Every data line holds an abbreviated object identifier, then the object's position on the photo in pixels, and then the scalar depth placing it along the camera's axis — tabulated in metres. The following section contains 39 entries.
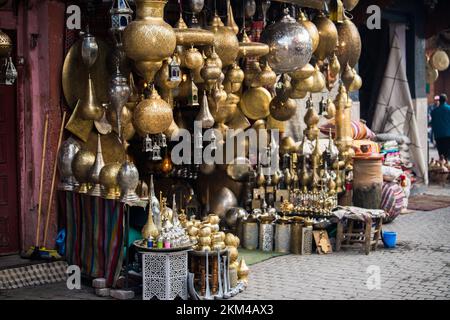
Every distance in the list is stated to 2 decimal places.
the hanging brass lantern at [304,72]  13.50
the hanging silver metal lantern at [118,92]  11.59
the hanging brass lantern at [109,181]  11.67
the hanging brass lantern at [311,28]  12.66
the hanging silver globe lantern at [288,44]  12.12
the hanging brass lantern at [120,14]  10.41
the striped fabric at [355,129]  18.70
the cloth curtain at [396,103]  22.80
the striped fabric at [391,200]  17.52
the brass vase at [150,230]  10.86
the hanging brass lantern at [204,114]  12.81
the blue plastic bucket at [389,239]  14.94
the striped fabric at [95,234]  11.34
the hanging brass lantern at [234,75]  13.23
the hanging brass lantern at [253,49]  12.23
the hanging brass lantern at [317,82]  13.92
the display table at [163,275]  10.60
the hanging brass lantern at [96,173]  11.92
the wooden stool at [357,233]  14.59
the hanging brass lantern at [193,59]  11.57
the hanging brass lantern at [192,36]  11.22
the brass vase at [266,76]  13.43
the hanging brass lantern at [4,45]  11.06
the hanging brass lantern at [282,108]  14.66
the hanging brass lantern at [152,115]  10.94
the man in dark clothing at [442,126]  26.47
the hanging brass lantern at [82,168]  12.21
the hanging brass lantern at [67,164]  12.45
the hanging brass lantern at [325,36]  12.94
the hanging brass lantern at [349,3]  13.52
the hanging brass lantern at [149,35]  9.85
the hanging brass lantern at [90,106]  12.27
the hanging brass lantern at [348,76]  14.32
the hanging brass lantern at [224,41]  11.91
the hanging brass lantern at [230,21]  12.61
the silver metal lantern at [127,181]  11.50
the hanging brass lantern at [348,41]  13.42
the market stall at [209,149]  10.97
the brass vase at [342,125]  16.61
